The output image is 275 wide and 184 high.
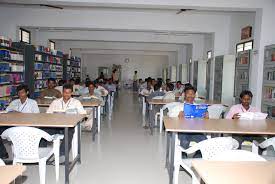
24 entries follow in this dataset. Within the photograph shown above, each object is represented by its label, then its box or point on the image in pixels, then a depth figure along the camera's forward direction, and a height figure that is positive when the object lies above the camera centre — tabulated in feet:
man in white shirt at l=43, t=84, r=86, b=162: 11.65 -1.56
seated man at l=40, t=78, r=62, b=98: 18.02 -1.47
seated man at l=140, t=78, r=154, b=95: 24.23 -1.31
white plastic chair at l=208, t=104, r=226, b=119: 14.13 -2.11
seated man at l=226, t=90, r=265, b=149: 11.38 -1.54
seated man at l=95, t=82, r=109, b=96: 21.41 -1.37
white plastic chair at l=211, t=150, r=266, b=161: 6.01 -2.13
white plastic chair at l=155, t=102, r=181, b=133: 14.16 -2.84
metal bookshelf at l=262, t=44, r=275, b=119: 14.18 -0.22
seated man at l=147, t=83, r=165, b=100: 20.26 -1.50
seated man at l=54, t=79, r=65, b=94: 19.93 -1.11
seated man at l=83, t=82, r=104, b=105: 18.57 -1.14
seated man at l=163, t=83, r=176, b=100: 18.60 -1.55
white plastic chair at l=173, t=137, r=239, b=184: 7.36 -2.32
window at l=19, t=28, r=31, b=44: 25.51 +4.77
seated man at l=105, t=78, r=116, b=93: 27.74 -1.25
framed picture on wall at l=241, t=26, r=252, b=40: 20.04 +4.37
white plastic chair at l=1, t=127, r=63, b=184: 7.99 -2.56
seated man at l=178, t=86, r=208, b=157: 9.94 -2.75
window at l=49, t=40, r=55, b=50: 34.33 +5.06
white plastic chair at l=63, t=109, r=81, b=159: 10.82 -3.42
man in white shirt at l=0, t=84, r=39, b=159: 11.93 -1.62
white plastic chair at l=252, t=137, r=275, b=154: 8.47 -2.50
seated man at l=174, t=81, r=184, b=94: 24.80 -1.14
